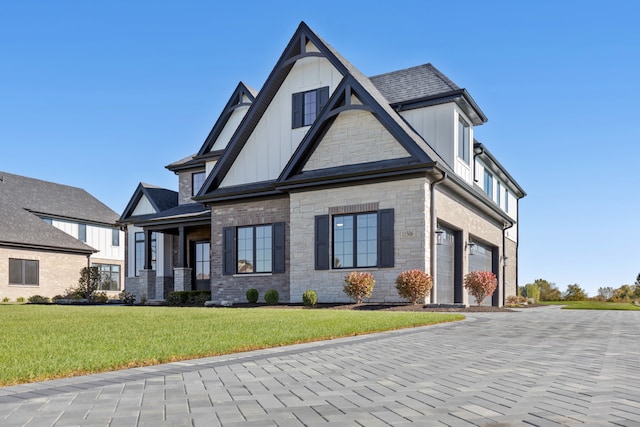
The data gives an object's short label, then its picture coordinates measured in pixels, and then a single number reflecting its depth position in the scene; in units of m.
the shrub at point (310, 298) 18.58
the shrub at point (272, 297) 20.25
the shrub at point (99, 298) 31.04
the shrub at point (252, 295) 21.03
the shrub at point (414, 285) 16.92
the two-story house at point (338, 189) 18.38
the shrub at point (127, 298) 26.94
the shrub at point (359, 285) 17.83
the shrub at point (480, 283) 18.52
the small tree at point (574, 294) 39.19
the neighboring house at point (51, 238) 31.62
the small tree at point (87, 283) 33.25
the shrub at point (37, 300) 30.56
